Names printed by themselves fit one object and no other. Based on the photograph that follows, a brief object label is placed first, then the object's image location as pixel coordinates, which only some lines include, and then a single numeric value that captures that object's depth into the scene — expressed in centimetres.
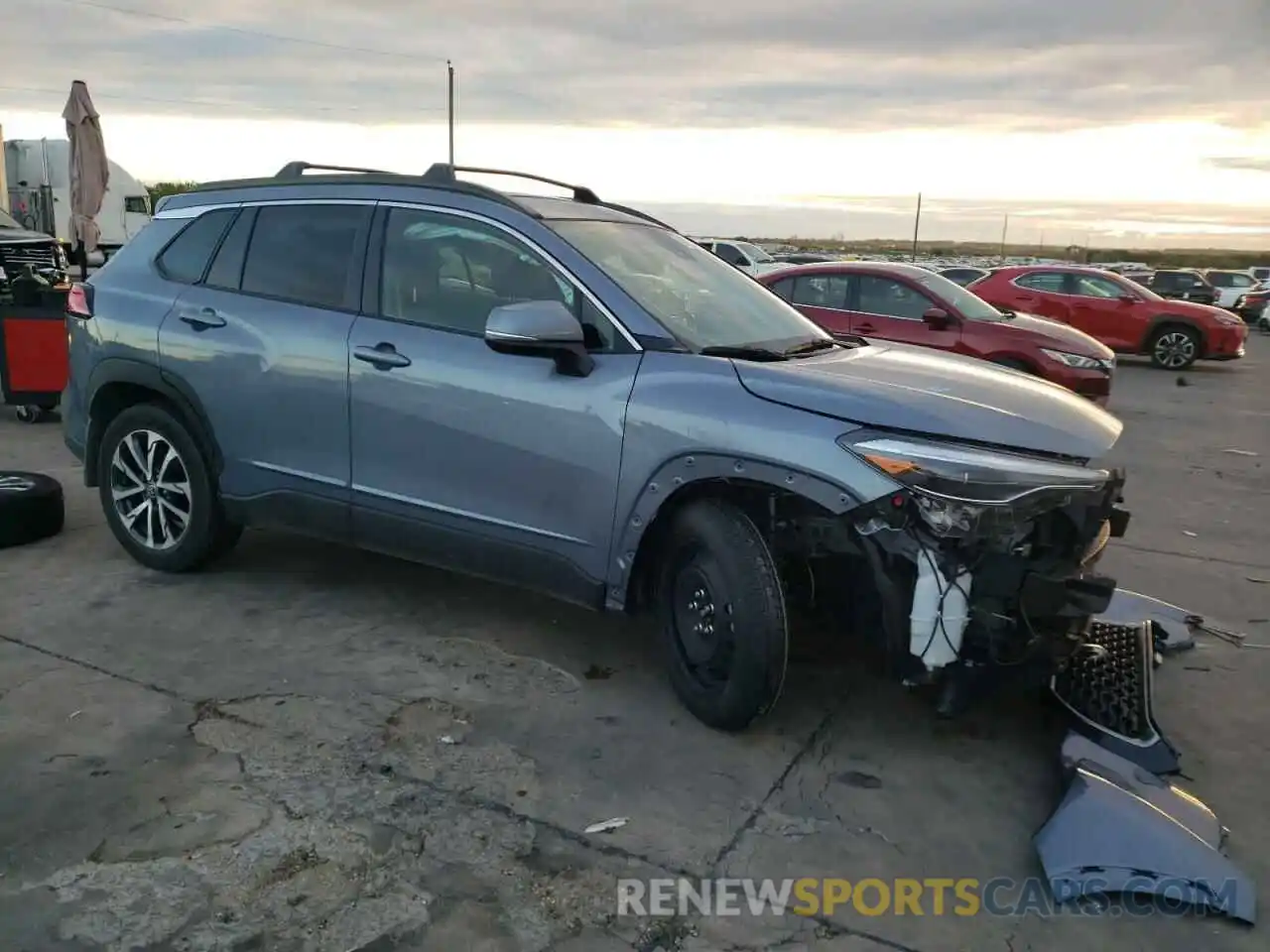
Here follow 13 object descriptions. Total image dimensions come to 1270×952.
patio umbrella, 1383
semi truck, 2603
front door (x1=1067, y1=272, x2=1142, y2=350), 1728
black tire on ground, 570
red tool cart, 870
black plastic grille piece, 374
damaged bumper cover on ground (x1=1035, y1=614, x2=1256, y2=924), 293
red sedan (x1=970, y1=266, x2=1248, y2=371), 1708
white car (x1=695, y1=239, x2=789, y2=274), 2261
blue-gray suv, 338
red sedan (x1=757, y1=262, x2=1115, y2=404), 1102
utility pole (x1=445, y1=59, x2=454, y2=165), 3494
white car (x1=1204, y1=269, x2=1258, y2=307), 3009
